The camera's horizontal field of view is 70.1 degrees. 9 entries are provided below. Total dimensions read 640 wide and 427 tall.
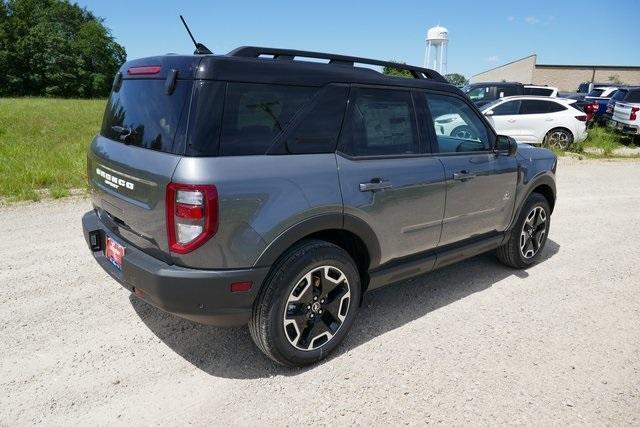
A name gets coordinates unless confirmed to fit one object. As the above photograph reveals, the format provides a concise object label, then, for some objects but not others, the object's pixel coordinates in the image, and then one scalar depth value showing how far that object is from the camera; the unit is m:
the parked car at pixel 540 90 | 16.19
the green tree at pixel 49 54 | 65.25
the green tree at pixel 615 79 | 53.39
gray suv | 2.37
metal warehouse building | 53.69
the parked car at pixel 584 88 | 23.72
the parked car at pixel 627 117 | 14.68
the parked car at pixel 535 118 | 12.78
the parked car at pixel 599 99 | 17.64
